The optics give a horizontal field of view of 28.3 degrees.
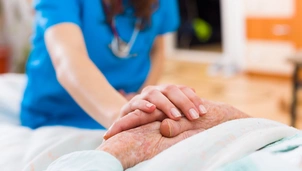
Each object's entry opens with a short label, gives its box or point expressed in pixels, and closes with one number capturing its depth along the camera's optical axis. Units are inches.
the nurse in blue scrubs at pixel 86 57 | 43.7
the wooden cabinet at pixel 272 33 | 190.0
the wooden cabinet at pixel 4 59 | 165.9
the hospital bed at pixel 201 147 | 31.0
